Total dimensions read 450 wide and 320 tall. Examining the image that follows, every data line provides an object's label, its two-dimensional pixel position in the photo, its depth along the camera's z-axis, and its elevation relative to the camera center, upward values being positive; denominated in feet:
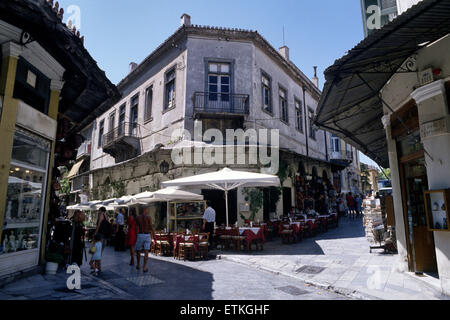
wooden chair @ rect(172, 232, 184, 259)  30.22 -3.78
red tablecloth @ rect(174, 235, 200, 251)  29.17 -2.66
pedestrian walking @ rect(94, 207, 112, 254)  27.25 -1.17
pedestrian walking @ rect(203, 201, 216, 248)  33.42 -0.84
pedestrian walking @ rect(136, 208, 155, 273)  23.67 -1.59
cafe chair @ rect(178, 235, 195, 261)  28.99 -3.66
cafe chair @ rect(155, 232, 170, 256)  33.12 -3.58
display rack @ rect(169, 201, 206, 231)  41.24 +0.09
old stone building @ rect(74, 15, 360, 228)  46.68 +18.91
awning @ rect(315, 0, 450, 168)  13.03 +8.67
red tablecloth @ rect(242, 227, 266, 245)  32.12 -2.53
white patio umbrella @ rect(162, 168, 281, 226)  32.27 +3.69
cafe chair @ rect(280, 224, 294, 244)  36.42 -2.54
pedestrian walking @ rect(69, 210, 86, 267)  23.93 -2.31
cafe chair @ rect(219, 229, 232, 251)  33.71 -3.24
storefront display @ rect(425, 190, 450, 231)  14.75 +0.21
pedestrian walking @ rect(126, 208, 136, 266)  25.90 -1.93
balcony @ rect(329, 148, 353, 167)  84.33 +16.91
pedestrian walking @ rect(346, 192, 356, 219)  66.49 +2.40
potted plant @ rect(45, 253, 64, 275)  21.26 -3.70
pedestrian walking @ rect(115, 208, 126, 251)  38.73 -2.78
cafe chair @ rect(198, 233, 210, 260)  29.43 -3.27
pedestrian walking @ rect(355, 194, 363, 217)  67.67 +2.08
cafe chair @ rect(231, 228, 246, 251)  32.55 -2.95
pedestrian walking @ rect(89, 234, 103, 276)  22.26 -3.02
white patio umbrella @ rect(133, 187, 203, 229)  36.13 +2.16
